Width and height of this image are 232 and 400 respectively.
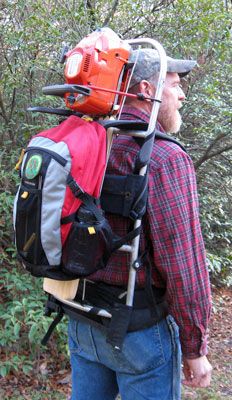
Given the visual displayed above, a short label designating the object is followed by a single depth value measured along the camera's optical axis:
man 1.47
